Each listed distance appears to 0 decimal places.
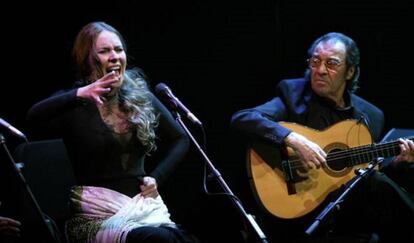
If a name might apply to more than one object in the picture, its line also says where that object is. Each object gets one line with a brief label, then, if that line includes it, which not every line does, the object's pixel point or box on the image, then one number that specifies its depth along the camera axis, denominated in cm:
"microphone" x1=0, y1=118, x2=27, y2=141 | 576
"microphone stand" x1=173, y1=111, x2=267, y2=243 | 657
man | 844
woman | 728
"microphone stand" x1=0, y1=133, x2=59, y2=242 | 587
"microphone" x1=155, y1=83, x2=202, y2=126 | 710
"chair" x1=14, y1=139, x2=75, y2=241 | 761
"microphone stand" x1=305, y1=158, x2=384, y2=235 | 727
